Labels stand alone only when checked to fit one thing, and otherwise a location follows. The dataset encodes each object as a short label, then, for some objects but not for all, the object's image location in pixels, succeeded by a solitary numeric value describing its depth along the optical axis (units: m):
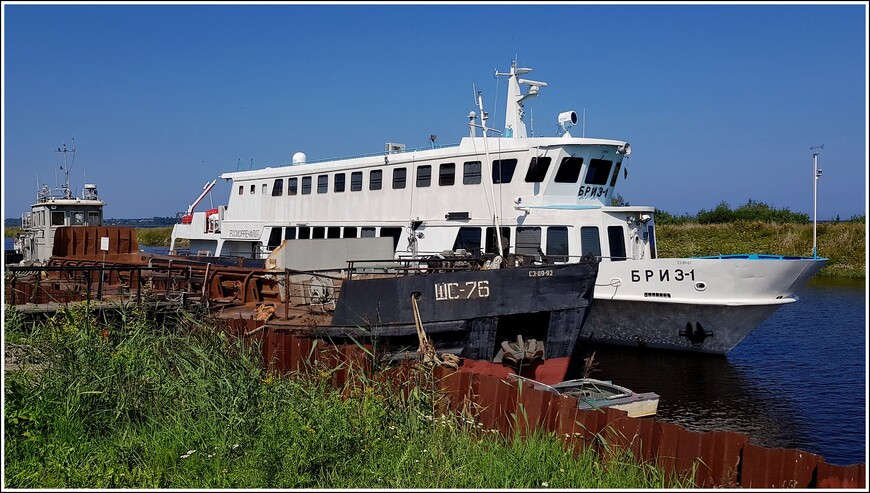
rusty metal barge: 12.25
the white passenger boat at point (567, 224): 16.33
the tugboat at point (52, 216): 27.20
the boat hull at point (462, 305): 12.25
